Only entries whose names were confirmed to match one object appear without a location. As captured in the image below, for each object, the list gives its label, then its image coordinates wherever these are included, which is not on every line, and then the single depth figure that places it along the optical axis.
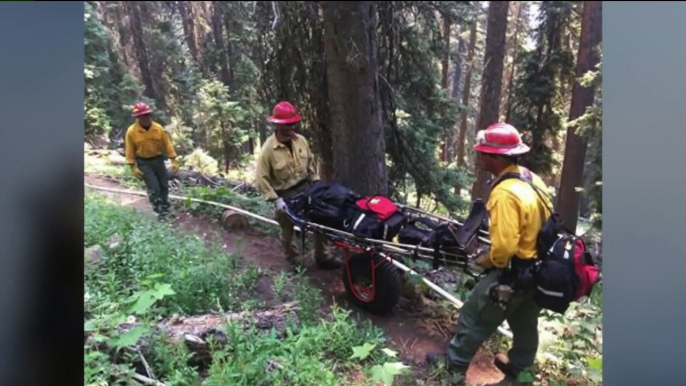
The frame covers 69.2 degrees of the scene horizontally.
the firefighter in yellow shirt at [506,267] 2.07
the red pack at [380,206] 2.71
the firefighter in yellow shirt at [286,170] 3.28
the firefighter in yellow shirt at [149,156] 4.14
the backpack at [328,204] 2.90
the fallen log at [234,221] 3.98
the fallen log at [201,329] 1.92
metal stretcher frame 2.41
